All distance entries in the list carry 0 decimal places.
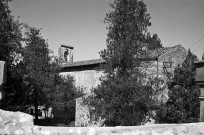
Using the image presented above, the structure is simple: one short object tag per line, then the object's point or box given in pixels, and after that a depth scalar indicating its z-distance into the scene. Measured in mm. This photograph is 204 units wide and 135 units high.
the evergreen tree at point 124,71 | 11656
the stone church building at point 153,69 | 17172
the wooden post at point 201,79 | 5336
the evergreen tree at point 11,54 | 10234
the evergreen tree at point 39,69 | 14734
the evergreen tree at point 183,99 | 14000
